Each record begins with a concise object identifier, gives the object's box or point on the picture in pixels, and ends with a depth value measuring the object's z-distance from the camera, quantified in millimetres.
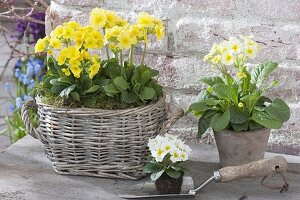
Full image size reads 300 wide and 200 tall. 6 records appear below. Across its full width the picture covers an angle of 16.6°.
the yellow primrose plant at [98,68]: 2391
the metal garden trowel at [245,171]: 2380
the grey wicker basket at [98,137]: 2410
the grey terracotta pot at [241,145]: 2480
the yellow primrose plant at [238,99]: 2443
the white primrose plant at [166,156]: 2360
